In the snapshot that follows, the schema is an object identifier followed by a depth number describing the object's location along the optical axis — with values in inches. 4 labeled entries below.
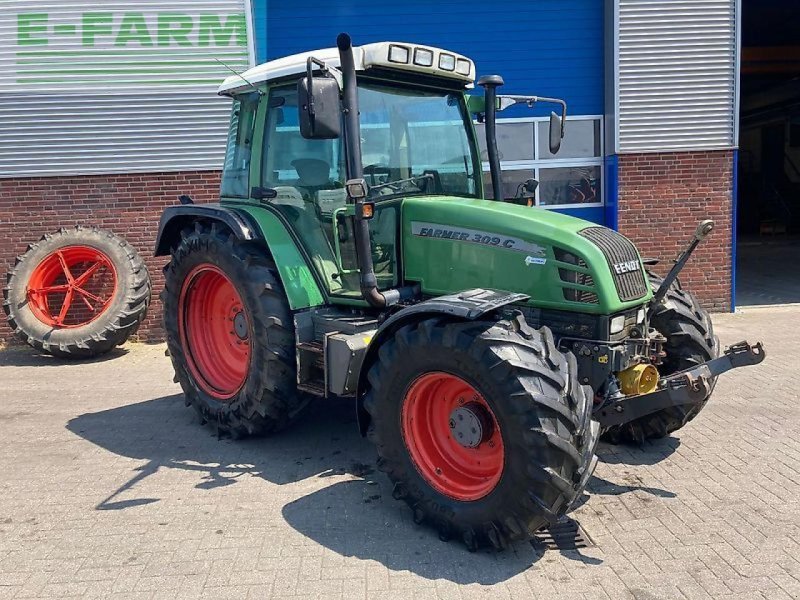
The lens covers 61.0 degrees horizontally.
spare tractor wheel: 293.4
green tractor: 126.5
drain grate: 132.7
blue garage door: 339.9
